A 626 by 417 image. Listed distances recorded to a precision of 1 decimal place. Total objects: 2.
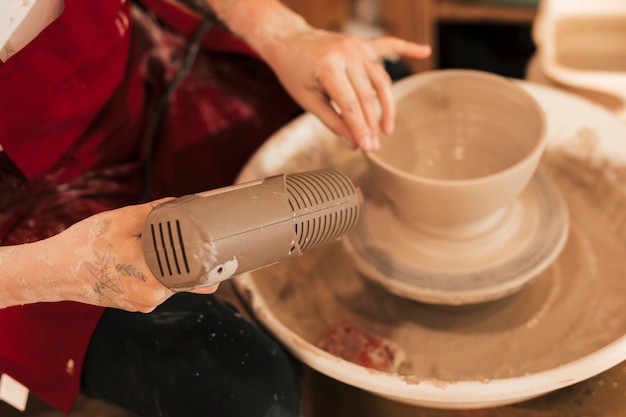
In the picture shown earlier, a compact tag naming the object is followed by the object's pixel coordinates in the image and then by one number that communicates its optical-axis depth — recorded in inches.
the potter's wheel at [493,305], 34.3
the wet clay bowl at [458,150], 38.8
